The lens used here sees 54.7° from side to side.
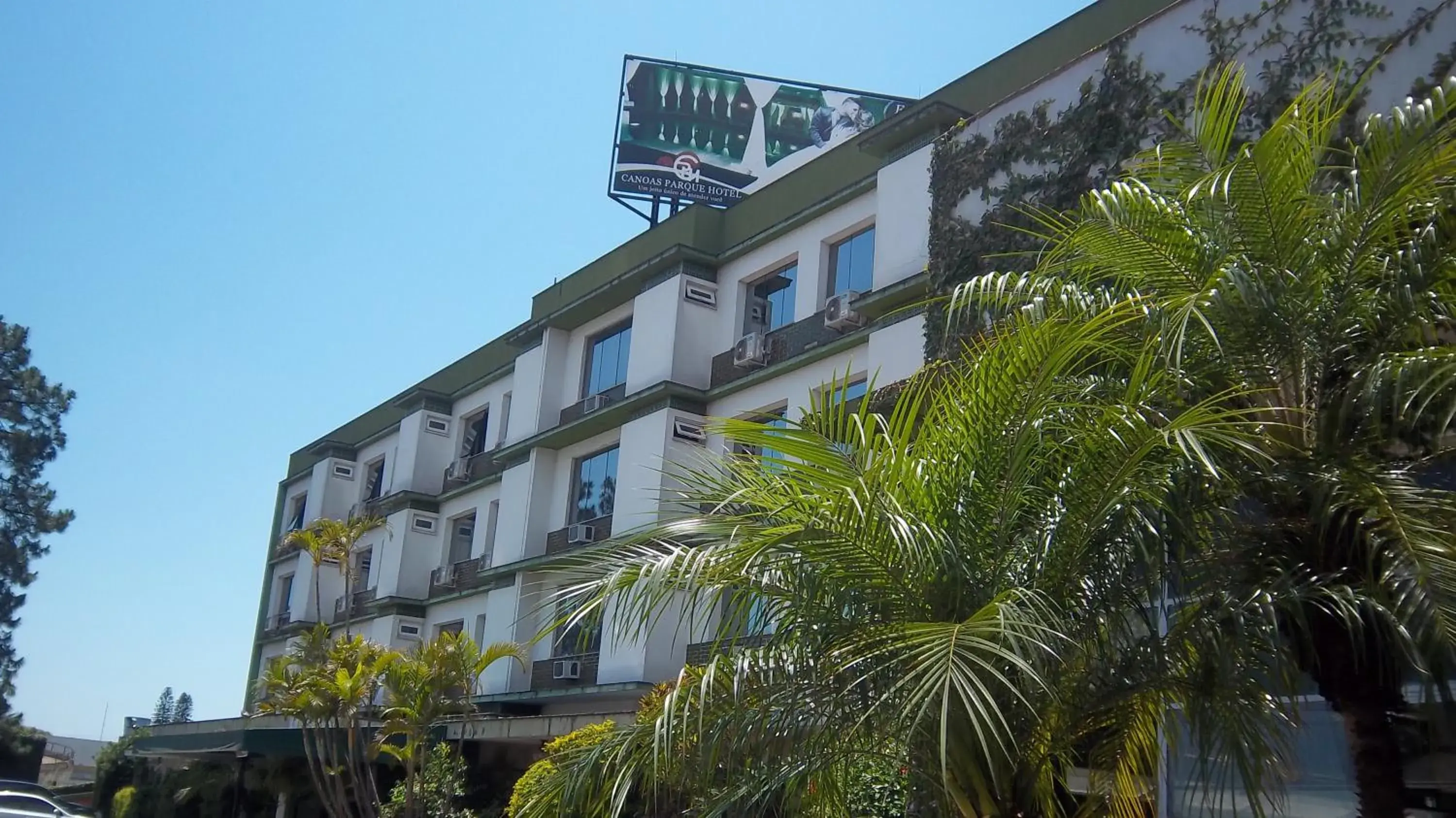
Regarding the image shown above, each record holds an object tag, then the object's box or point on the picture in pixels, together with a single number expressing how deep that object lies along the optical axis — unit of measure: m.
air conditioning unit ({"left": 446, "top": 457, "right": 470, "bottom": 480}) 33.56
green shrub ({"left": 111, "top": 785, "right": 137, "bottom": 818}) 39.62
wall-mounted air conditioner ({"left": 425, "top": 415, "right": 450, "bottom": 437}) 35.25
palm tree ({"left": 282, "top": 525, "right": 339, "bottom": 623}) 33.00
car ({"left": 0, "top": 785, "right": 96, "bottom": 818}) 24.09
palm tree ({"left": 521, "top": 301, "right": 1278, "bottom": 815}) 6.58
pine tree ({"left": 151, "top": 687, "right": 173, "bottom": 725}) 120.38
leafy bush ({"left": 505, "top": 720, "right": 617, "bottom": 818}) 14.42
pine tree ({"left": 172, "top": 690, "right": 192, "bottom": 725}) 121.56
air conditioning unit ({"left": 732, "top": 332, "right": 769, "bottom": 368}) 24.38
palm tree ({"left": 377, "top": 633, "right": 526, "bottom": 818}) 20.64
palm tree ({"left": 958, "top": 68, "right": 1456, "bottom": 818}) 6.53
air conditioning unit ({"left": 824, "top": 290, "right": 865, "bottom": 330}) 21.62
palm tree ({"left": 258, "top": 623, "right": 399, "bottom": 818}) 23.48
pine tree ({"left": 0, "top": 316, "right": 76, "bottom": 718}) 49.81
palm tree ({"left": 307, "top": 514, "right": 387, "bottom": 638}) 33.69
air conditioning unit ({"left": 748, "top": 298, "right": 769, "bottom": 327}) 25.81
